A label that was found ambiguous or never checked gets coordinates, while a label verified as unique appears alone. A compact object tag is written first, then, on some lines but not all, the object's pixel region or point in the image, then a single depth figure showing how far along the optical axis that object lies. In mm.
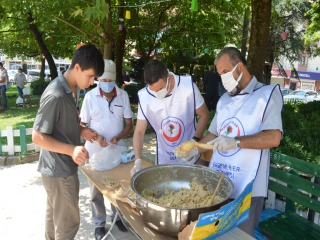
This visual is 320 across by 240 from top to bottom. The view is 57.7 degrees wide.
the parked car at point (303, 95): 18688
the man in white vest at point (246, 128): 1796
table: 1581
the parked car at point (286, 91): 20914
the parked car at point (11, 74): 30781
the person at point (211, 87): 10055
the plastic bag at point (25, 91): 12555
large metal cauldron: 1438
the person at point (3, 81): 11188
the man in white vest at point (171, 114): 2561
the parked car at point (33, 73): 40516
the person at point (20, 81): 12797
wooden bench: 2283
